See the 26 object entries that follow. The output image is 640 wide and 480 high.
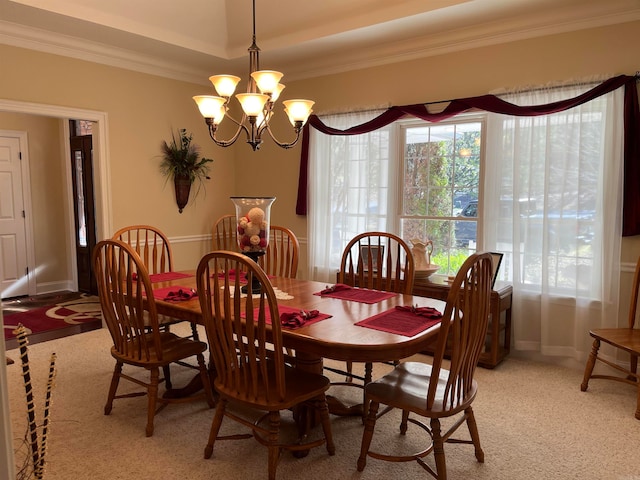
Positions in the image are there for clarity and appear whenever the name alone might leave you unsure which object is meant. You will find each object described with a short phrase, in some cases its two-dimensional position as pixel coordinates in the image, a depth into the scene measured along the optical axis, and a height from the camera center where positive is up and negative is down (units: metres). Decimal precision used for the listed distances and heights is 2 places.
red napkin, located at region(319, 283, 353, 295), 2.86 -0.50
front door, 5.89 +0.01
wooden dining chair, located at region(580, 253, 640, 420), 2.97 -0.84
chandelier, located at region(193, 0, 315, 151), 2.67 +0.59
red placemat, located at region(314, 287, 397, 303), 2.70 -0.51
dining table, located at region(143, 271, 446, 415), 1.95 -0.54
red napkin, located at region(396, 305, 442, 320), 2.30 -0.52
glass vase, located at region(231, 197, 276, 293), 2.69 -0.10
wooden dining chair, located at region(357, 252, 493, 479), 1.90 -0.77
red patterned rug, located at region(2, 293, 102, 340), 4.71 -1.12
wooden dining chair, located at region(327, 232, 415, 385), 2.97 -0.44
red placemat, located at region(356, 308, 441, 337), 2.12 -0.54
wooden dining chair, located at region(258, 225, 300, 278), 3.47 -0.41
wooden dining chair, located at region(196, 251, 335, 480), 1.98 -0.71
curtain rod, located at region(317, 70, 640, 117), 3.32 +0.84
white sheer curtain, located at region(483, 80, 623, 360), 3.33 -0.07
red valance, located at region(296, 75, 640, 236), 3.20 +0.70
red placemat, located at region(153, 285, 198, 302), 2.64 -0.49
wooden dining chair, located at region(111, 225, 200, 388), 3.15 -0.45
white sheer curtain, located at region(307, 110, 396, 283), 4.42 +0.17
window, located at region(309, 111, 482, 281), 4.05 +0.16
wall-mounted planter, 5.07 +0.19
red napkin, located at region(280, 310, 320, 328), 2.16 -0.51
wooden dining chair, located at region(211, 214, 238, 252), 5.49 -0.33
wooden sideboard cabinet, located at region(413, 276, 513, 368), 3.52 -0.82
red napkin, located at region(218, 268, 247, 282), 3.08 -0.45
